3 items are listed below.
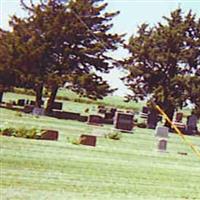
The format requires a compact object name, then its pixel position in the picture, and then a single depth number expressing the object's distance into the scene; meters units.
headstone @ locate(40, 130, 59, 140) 23.44
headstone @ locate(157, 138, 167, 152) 25.17
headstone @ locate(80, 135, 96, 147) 23.08
